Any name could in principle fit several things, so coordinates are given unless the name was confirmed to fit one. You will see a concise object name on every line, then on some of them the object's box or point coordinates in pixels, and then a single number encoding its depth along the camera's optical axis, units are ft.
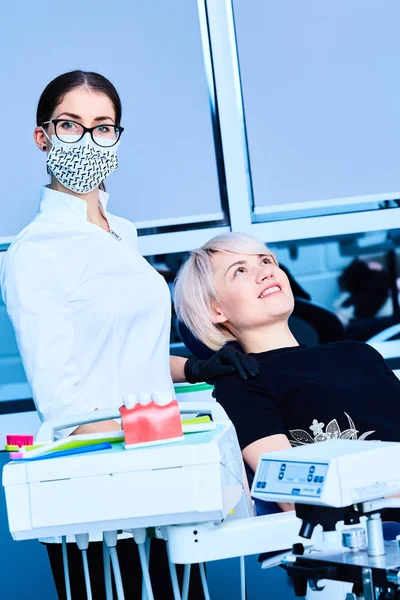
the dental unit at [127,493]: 7.55
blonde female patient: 9.35
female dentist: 8.87
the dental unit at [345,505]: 7.16
